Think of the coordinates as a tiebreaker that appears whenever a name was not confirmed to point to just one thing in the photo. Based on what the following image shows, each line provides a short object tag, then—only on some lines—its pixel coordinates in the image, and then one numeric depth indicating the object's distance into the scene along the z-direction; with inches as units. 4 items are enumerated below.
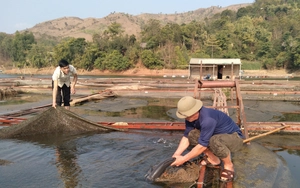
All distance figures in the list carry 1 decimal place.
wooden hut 1094.4
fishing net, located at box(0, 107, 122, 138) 234.1
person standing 241.0
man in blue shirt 131.5
